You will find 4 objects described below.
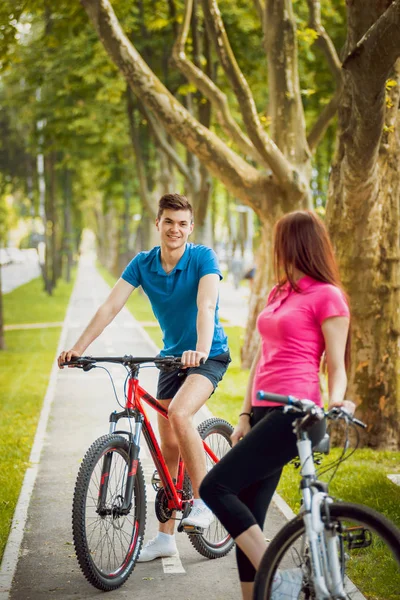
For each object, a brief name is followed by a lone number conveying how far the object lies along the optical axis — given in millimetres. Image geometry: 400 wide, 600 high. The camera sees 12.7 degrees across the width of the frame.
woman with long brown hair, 7109
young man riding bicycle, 9210
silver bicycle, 6570
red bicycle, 8901
